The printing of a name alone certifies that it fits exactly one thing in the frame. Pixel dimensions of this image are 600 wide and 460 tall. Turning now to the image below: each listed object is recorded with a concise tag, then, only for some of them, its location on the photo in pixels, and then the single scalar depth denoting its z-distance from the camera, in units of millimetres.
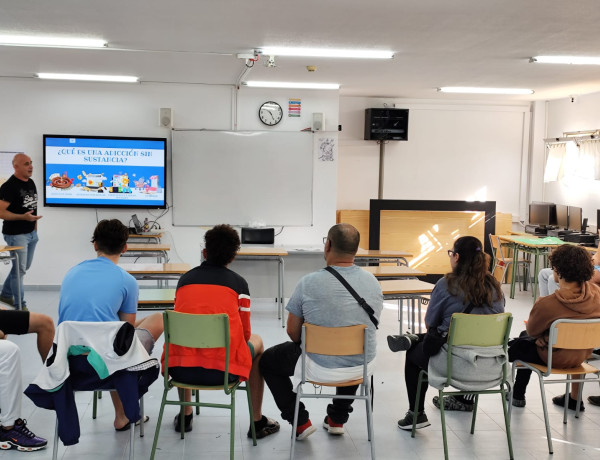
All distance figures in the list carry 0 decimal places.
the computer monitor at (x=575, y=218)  8625
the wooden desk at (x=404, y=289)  4575
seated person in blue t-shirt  3238
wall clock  8797
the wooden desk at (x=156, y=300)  4090
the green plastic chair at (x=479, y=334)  3328
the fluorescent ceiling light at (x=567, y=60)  6449
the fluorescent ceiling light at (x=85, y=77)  8078
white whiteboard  8742
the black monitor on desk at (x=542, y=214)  9289
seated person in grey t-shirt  3305
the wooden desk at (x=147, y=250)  6855
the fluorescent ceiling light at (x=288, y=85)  8406
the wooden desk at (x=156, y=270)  5199
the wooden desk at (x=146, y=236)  8164
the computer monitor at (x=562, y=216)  8922
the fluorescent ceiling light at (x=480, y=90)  8795
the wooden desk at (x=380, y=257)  6675
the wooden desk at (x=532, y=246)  8086
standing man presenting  6750
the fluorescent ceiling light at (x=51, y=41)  5887
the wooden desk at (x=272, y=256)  6684
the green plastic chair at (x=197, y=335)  3111
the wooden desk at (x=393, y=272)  5484
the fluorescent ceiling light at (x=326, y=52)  6219
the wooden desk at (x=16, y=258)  6400
